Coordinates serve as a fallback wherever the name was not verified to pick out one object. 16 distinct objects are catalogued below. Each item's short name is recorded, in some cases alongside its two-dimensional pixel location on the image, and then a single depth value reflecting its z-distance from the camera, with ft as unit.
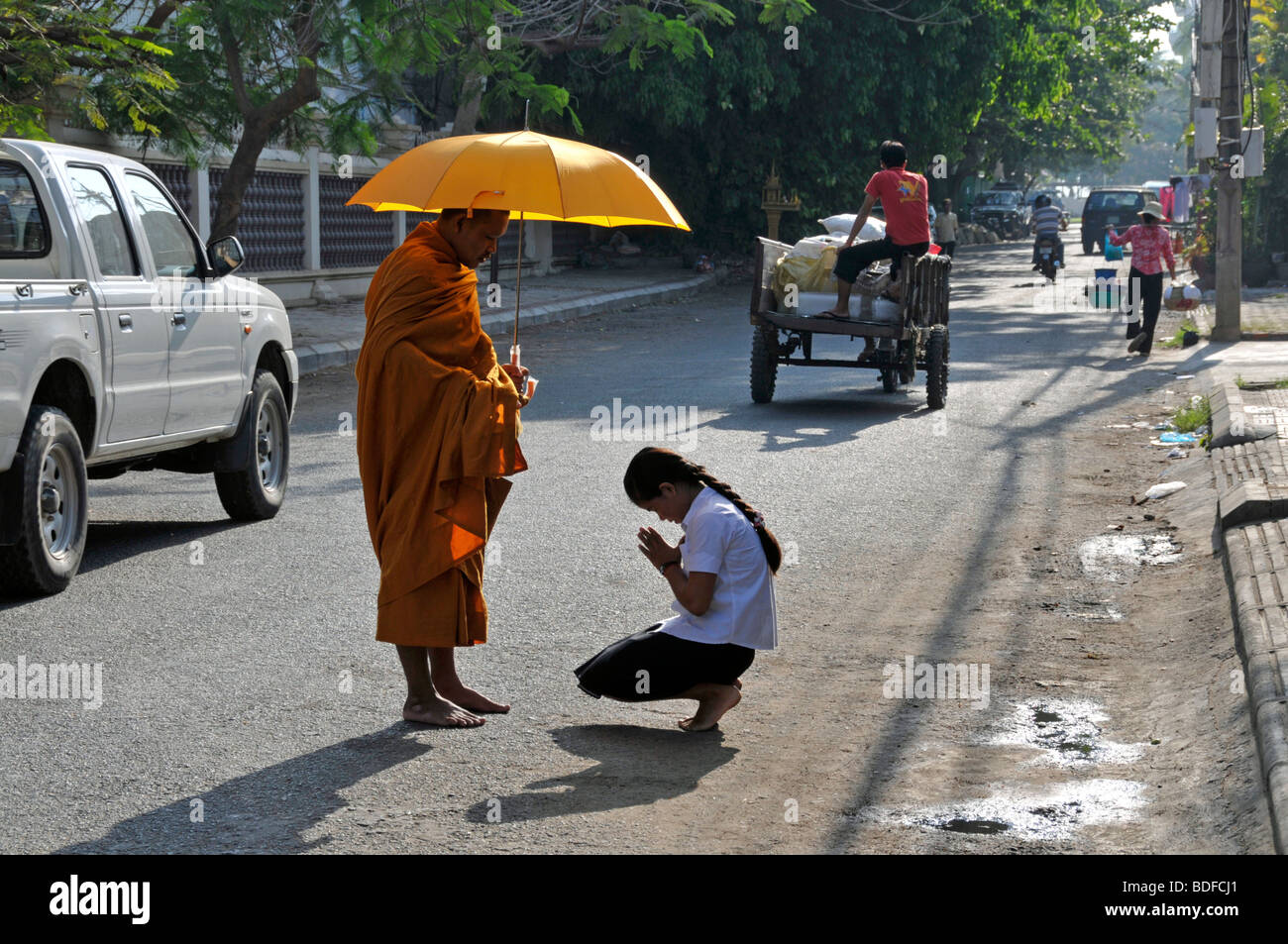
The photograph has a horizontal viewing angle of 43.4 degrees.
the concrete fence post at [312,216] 76.48
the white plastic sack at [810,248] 46.09
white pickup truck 22.75
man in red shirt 43.86
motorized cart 44.19
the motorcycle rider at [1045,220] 98.94
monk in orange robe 16.87
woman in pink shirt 59.93
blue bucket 88.84
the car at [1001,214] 190.39
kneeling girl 17.30
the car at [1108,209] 153.07
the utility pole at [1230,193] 61.11
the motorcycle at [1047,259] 102.47
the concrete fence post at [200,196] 66.18
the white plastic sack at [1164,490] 31.89
